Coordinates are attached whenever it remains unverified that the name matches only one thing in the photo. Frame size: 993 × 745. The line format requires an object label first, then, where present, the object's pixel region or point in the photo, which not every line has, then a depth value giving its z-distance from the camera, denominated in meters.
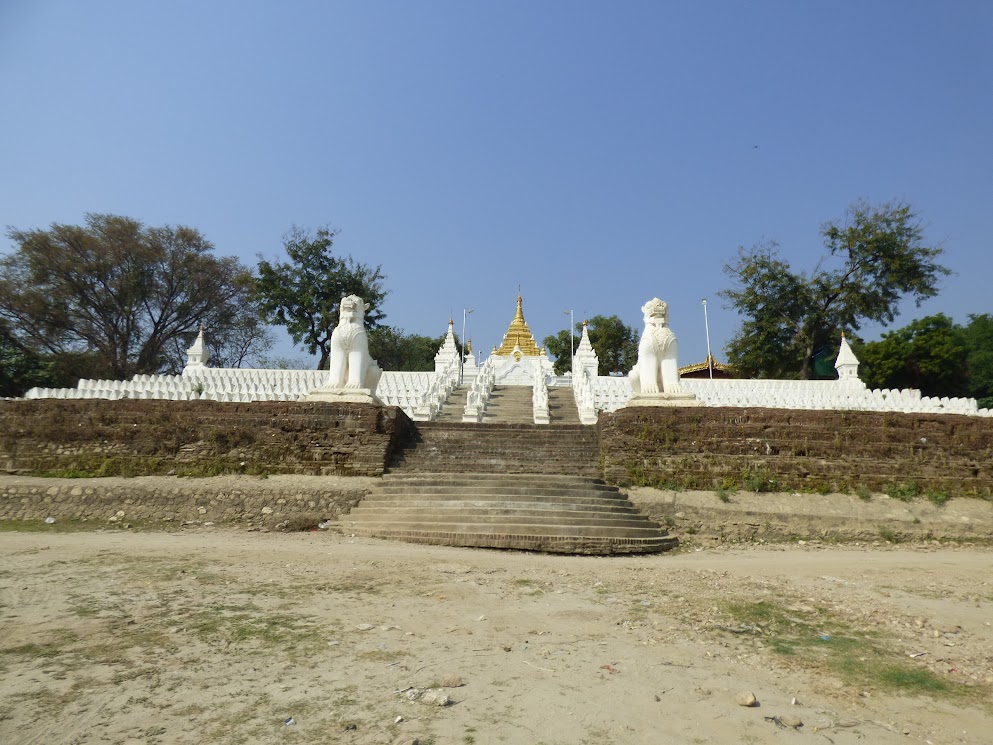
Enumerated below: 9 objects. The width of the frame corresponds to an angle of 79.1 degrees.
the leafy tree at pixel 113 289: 27.30
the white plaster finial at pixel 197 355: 23.83
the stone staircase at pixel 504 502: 7.62
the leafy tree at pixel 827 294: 27.92
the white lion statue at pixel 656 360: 12.00
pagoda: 30.41
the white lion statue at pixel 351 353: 11.97
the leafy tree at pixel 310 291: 30.72
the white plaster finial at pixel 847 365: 22.20
